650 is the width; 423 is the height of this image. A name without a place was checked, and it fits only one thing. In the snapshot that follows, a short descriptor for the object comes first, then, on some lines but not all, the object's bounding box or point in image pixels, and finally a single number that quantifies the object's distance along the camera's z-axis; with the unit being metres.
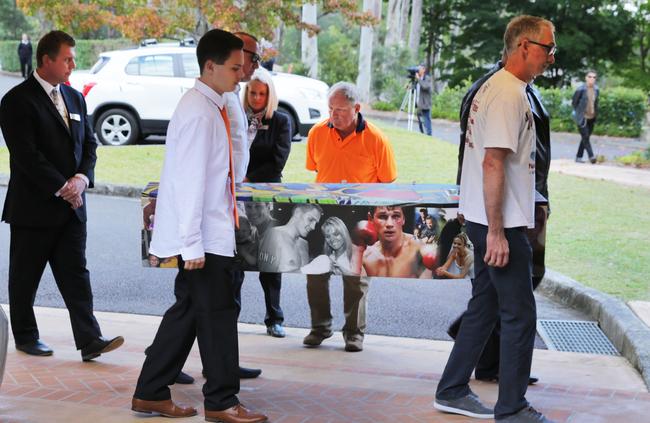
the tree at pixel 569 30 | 38.59
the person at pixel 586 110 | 20.06
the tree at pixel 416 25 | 41.19
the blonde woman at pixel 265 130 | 6.61
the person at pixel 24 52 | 36.91
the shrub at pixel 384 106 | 33.50
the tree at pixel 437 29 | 43.38
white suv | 17.69
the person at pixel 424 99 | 23.59
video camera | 25.34
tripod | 24.50
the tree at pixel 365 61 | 35.34
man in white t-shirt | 4.56
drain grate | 7.21
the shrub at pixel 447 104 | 31.22
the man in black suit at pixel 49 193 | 5.96
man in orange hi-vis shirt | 6.59
